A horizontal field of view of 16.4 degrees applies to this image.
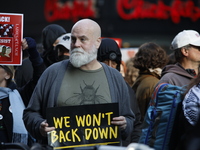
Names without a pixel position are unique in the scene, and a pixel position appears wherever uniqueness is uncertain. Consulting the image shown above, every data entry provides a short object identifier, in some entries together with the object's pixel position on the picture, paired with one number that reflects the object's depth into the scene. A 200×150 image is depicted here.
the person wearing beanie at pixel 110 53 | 8.12
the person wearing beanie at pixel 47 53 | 9.23
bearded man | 6.00
